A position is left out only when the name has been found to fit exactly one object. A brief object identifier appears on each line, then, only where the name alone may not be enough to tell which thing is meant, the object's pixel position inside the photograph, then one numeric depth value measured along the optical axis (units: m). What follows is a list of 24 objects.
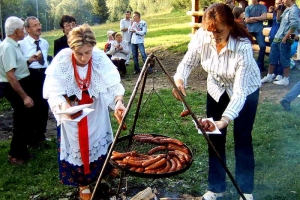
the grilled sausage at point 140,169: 3.24
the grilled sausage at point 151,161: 3.33
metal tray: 3.90
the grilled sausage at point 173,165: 3.26
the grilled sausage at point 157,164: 3.30
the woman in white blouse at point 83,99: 3.74
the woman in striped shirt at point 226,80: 3.23
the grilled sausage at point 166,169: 3.24
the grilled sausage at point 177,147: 3.67
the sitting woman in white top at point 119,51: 12.00
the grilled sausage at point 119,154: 3.50
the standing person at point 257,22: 10.02
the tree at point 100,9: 25.70
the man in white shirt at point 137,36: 12.36
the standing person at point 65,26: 6.09
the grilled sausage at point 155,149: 3.84
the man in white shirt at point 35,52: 5.58
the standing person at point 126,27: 13.93
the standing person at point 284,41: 8.37
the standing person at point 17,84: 4.96
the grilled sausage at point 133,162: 3.33
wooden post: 13.45
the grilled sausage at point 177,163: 3.27
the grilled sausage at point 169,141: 3.81
